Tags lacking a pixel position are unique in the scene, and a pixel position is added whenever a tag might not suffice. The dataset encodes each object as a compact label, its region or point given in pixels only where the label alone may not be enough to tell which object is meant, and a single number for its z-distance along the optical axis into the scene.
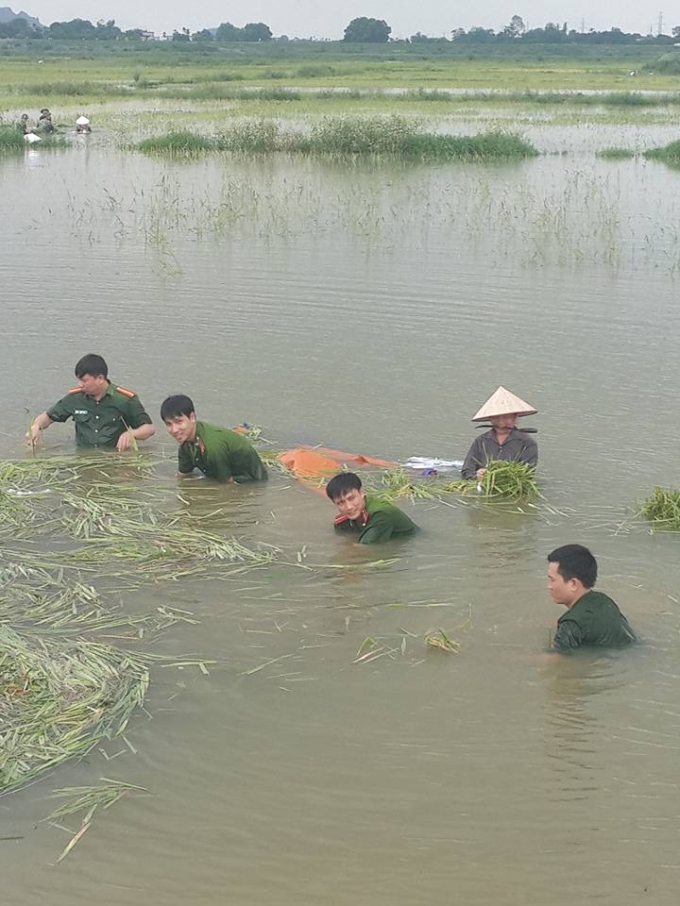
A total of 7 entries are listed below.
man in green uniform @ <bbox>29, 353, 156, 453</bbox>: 9.09
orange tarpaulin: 8.93
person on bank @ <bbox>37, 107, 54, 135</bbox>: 33.44
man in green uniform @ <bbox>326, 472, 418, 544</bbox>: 7.33
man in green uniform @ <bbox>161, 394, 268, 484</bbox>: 8.00
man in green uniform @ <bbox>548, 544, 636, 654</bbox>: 5.91
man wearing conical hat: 8.27
